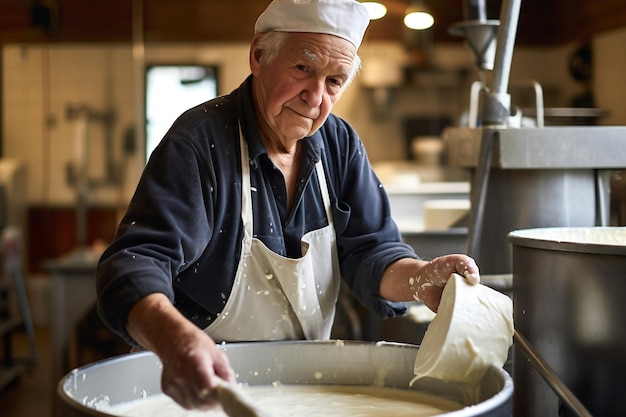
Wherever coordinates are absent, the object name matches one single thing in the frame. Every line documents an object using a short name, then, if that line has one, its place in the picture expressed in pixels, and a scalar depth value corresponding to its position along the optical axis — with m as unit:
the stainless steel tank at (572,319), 1.25
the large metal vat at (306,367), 1.40
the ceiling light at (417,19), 4.10
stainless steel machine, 2.04
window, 7.64
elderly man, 1.45
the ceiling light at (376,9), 3.75
